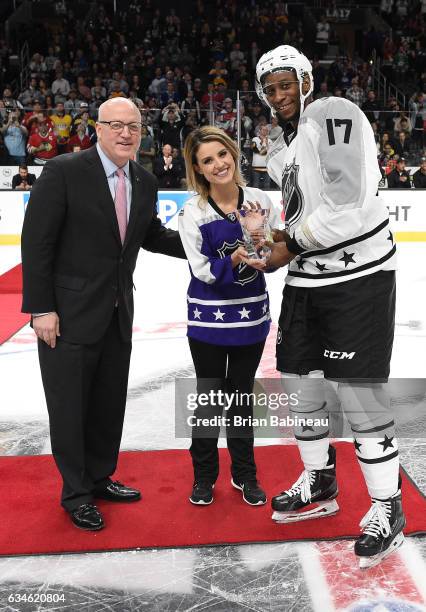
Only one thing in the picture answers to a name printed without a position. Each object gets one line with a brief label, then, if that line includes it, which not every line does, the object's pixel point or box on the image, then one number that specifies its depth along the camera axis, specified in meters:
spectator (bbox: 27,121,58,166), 11.09
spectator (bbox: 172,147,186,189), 10.71
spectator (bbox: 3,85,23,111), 11.64
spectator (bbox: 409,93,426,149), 11.34
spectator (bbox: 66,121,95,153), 11.01
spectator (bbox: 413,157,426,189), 10.66
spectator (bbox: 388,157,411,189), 10.58
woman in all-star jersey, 2.76
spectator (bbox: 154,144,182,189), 10.75
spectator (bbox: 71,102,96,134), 11.24
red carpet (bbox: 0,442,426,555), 2.63
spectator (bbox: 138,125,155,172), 10.70
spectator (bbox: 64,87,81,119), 11.60
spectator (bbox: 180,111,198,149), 11.04
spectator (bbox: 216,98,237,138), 10.94
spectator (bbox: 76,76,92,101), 13.81
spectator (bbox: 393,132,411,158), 11.20
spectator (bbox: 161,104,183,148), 10.97
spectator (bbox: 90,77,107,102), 13.69
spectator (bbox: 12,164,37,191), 10.55
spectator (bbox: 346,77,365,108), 14.15
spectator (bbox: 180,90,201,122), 11.23
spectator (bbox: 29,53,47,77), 15.22
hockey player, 2.32
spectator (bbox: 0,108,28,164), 11.05
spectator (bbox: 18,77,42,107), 13.23
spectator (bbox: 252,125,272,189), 10.37
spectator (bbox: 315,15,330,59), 17.97
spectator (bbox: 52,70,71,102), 14.18
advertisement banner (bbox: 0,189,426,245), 10.13
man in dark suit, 2.62
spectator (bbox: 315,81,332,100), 13.92
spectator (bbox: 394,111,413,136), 11.42
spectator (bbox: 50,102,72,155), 11.20
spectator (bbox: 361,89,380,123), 13.73
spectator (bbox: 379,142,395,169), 11.08
